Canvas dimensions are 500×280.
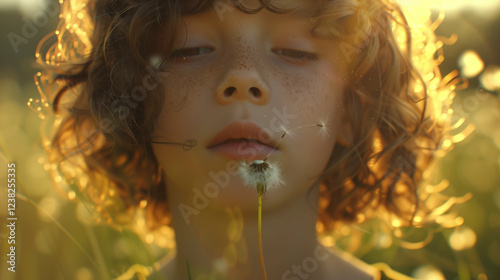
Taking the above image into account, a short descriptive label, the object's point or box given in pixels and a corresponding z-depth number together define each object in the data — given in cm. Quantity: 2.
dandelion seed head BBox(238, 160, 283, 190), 101
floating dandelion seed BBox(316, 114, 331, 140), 107
